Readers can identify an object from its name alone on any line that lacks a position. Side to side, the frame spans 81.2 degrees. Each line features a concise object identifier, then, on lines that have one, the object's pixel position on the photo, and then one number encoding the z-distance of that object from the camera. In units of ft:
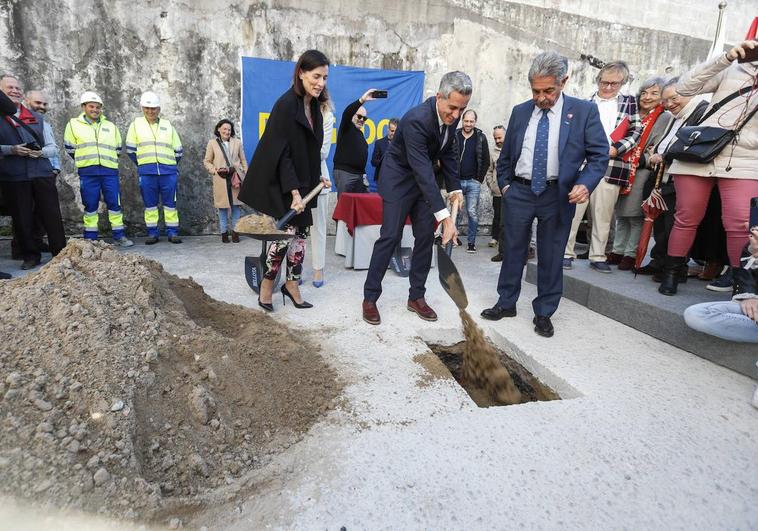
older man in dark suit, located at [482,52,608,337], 9.47
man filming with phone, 16.06
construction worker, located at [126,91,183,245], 17.74
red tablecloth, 15.10
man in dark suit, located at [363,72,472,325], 9.64
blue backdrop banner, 20.24
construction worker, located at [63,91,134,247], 16.67
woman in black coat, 9.88
